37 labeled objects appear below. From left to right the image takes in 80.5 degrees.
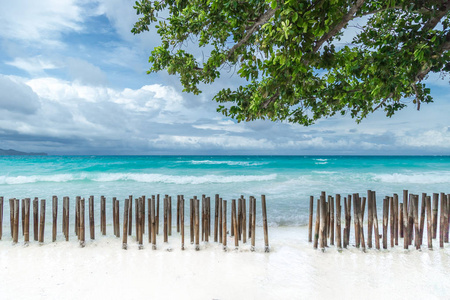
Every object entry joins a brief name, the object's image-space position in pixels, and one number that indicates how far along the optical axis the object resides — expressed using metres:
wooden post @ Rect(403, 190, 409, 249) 5.09
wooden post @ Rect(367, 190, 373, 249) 4.98
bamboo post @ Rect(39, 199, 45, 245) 5.34
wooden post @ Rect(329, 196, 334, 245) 4.94
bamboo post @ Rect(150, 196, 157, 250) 5.11
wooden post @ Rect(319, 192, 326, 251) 4.89
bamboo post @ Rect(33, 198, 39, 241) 5.33
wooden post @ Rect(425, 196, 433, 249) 5.09
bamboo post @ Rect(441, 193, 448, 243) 5.13
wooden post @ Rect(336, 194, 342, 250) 4.81
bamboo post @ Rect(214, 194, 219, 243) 5.18
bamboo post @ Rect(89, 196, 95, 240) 5.34
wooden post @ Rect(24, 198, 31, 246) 5.28
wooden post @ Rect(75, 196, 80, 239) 5.28
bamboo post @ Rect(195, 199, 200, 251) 5.05
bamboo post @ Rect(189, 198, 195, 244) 5.01
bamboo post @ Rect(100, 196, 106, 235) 5.80
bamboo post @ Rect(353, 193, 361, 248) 4.81
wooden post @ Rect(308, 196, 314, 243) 5.25
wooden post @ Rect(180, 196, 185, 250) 5.07
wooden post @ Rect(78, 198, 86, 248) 5.23
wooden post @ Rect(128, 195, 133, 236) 5.43
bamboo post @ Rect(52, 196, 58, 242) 5.35
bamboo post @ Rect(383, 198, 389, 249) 5.02
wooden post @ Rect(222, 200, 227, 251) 5.00
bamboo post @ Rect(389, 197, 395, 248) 5.15
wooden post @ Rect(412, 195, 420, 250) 5.04
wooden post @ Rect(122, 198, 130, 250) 5.08
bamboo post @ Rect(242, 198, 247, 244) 5.03
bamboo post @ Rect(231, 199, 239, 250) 5.05
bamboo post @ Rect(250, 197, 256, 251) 4.98
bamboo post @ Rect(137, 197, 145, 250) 5.07
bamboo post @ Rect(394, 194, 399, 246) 5.06
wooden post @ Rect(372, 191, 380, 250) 5.03
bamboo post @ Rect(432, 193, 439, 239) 5.07
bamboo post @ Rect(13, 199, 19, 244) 5.32
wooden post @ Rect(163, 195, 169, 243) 5.36
